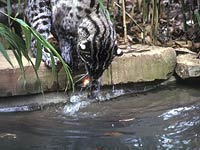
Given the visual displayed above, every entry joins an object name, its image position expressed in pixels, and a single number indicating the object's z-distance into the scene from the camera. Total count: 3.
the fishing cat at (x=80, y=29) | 4.33
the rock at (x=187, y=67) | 4.94
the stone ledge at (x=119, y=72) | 4.58
